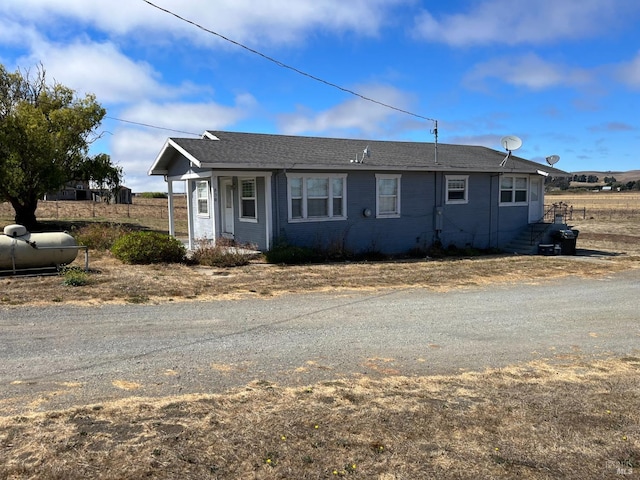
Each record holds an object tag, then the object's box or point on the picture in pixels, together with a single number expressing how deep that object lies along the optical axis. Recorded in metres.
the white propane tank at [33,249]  9.81
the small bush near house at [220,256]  12.24
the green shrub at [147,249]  11.86
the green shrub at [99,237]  14.12
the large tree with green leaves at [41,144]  20.80
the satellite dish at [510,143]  18.20
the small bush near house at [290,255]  12.96
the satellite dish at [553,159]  19.42
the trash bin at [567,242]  17.53
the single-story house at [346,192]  13.89
